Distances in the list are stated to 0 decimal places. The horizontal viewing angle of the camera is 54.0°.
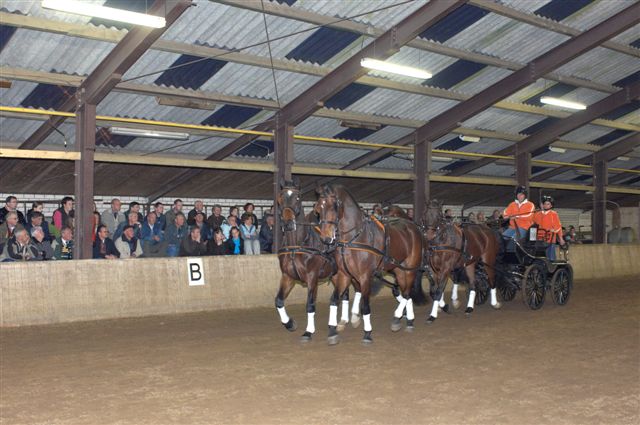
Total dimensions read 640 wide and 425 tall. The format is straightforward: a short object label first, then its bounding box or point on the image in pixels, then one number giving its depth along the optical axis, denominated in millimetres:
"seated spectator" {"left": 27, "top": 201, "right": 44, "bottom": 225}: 12658
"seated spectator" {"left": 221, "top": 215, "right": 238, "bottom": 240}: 14820
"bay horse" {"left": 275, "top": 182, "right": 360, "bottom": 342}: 9211
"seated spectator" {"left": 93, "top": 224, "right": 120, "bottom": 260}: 12531
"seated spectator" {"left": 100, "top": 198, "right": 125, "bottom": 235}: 13492
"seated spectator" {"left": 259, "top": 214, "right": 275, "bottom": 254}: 15414
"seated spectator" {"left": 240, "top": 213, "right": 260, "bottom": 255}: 14570
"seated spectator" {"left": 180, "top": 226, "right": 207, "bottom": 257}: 13414
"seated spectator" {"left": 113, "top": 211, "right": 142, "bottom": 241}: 12938
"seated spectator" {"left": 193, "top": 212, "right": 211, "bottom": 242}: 14438
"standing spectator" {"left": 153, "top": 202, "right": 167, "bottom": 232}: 14002
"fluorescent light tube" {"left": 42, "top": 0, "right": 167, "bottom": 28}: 8602
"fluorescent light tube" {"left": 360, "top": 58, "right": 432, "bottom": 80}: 13128
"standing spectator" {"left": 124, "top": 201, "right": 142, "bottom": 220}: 13070
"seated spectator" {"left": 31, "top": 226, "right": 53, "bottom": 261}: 11750
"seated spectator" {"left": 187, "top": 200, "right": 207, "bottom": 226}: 14638
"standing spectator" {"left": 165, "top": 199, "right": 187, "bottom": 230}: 14117
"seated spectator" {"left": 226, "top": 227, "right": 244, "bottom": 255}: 14336
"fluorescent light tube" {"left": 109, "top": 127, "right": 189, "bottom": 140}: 15371
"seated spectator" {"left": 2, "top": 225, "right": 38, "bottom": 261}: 11125
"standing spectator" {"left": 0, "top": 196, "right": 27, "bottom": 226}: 12195
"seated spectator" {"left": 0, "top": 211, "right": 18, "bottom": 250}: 11445
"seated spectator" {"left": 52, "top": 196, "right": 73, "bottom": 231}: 13273
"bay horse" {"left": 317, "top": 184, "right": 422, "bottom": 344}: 8734
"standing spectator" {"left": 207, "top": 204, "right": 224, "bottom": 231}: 15531
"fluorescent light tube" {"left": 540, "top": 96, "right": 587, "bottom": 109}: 16834
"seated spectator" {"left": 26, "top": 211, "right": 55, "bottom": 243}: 12109
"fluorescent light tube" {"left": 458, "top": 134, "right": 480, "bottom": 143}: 20647
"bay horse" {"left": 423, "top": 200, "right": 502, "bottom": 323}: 11172
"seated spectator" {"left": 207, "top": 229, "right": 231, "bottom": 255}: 13750
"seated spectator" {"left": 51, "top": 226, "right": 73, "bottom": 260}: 12414
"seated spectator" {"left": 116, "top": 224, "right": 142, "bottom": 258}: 12820
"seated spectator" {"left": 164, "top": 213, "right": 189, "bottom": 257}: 13633
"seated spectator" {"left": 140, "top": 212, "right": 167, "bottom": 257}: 13383
